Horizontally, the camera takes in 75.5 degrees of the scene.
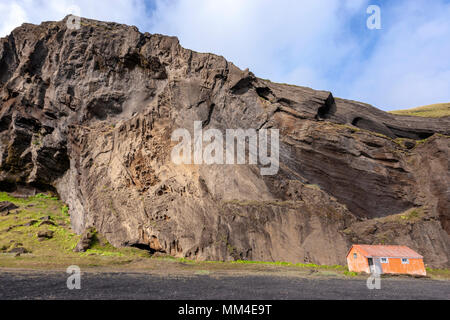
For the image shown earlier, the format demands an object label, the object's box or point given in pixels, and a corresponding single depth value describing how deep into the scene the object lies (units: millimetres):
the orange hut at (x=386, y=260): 24312
